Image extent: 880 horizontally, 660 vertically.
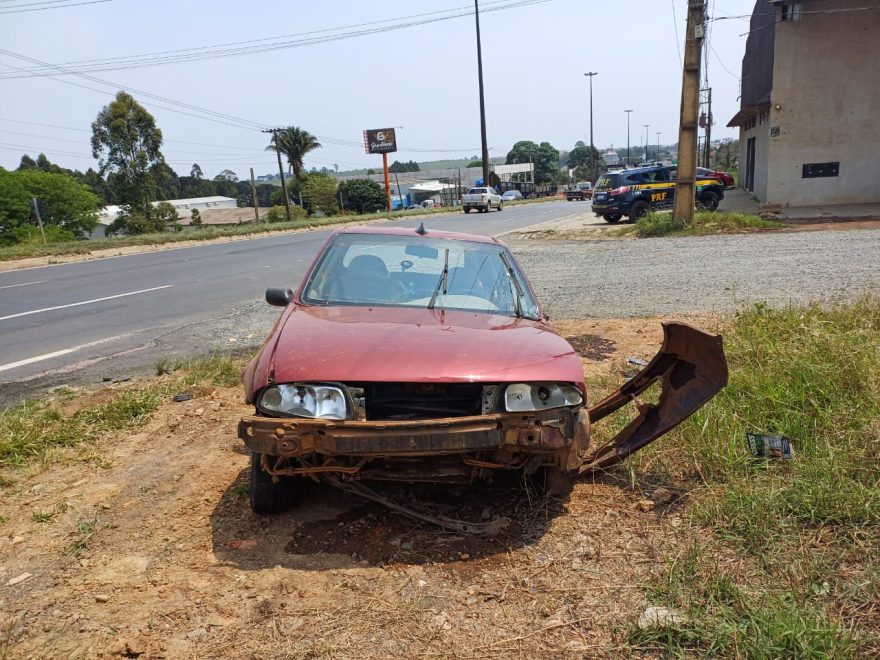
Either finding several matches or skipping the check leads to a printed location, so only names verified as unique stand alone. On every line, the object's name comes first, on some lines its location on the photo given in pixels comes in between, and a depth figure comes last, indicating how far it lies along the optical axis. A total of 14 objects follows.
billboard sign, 62.99
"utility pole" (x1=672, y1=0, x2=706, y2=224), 15.09
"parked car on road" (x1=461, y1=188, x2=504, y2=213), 41.44
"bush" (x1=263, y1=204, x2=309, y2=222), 53.88
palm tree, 62.72
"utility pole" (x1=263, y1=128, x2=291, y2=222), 49.72
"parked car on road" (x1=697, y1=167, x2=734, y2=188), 24.80
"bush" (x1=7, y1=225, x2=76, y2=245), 46.84
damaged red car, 2.72
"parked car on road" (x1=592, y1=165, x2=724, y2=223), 21.73
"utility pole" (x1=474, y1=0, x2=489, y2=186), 45.25
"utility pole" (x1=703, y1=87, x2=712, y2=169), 49.43
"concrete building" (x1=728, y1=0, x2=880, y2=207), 18.36
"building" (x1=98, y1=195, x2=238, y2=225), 85.88
